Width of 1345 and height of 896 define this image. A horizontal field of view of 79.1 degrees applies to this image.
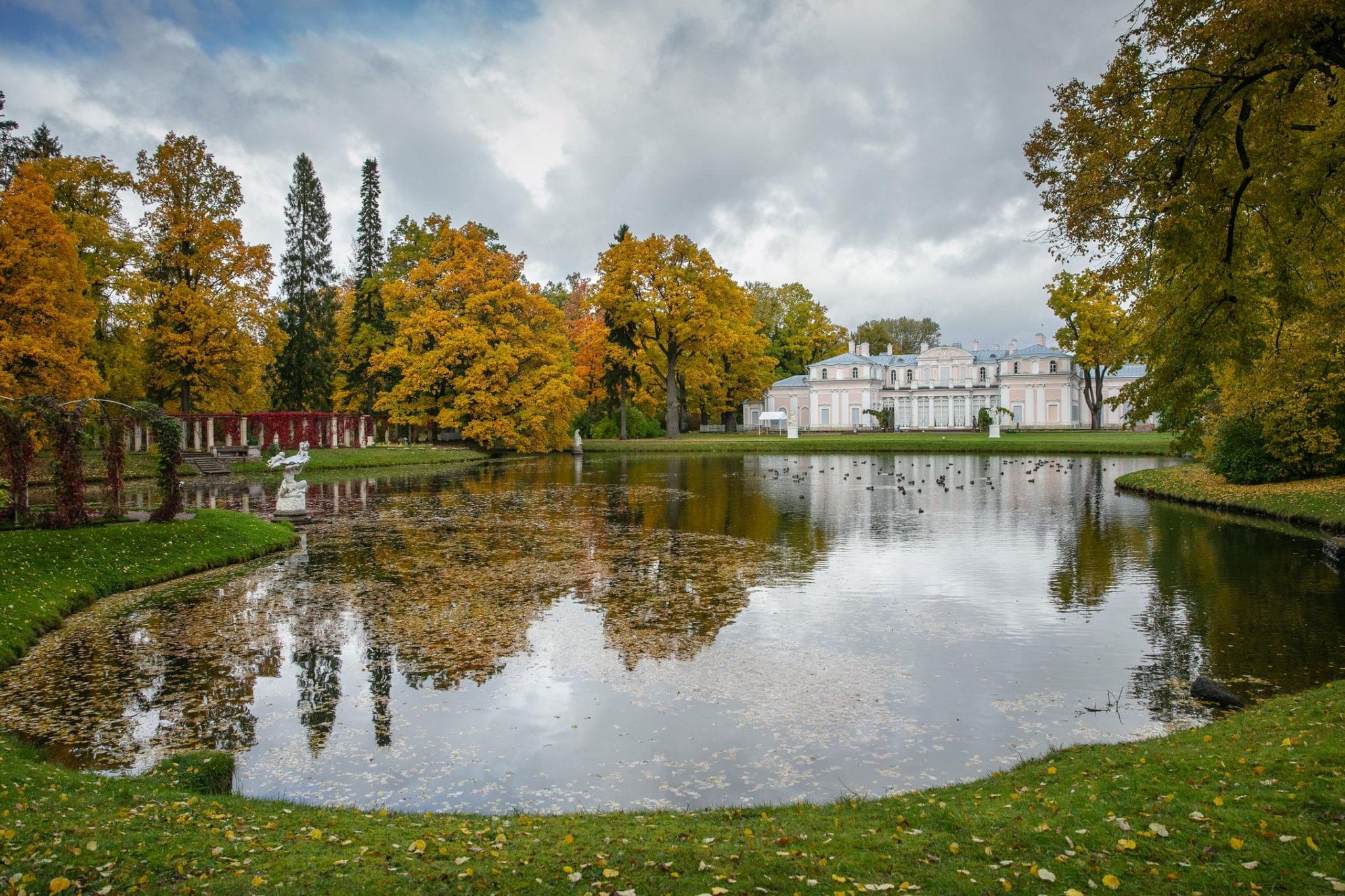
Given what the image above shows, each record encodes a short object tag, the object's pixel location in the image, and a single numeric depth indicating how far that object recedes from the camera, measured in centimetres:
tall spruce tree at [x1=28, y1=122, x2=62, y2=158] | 3906
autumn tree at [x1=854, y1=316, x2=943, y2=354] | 9931
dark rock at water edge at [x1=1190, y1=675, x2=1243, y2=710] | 757
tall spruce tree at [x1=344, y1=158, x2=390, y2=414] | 5172
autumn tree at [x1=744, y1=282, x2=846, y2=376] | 8075
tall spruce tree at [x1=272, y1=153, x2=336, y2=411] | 4850
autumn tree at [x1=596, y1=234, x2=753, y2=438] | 5469
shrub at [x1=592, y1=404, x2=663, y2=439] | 6341
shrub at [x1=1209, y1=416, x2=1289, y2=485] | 2356
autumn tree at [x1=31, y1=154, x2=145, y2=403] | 3244
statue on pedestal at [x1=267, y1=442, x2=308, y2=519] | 2117
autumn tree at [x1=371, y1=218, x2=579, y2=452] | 4762
